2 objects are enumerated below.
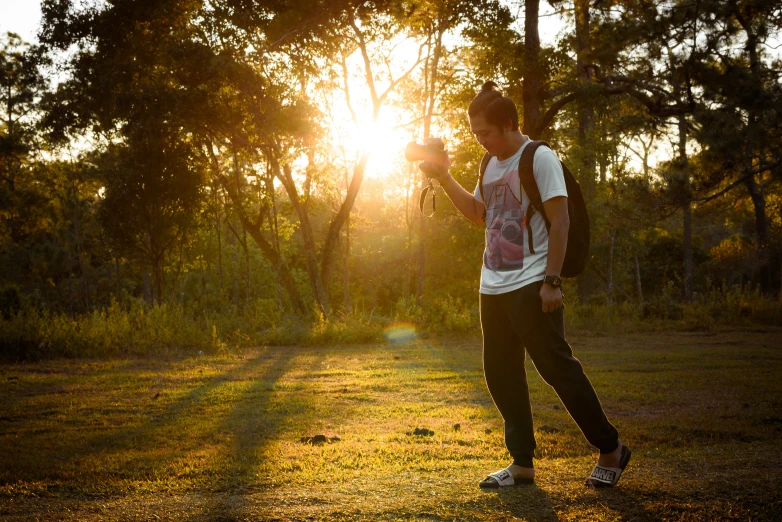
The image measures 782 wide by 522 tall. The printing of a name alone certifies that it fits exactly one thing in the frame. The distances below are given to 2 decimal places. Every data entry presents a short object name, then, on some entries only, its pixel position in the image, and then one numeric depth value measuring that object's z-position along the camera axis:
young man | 3.61
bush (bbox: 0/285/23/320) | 14.91
